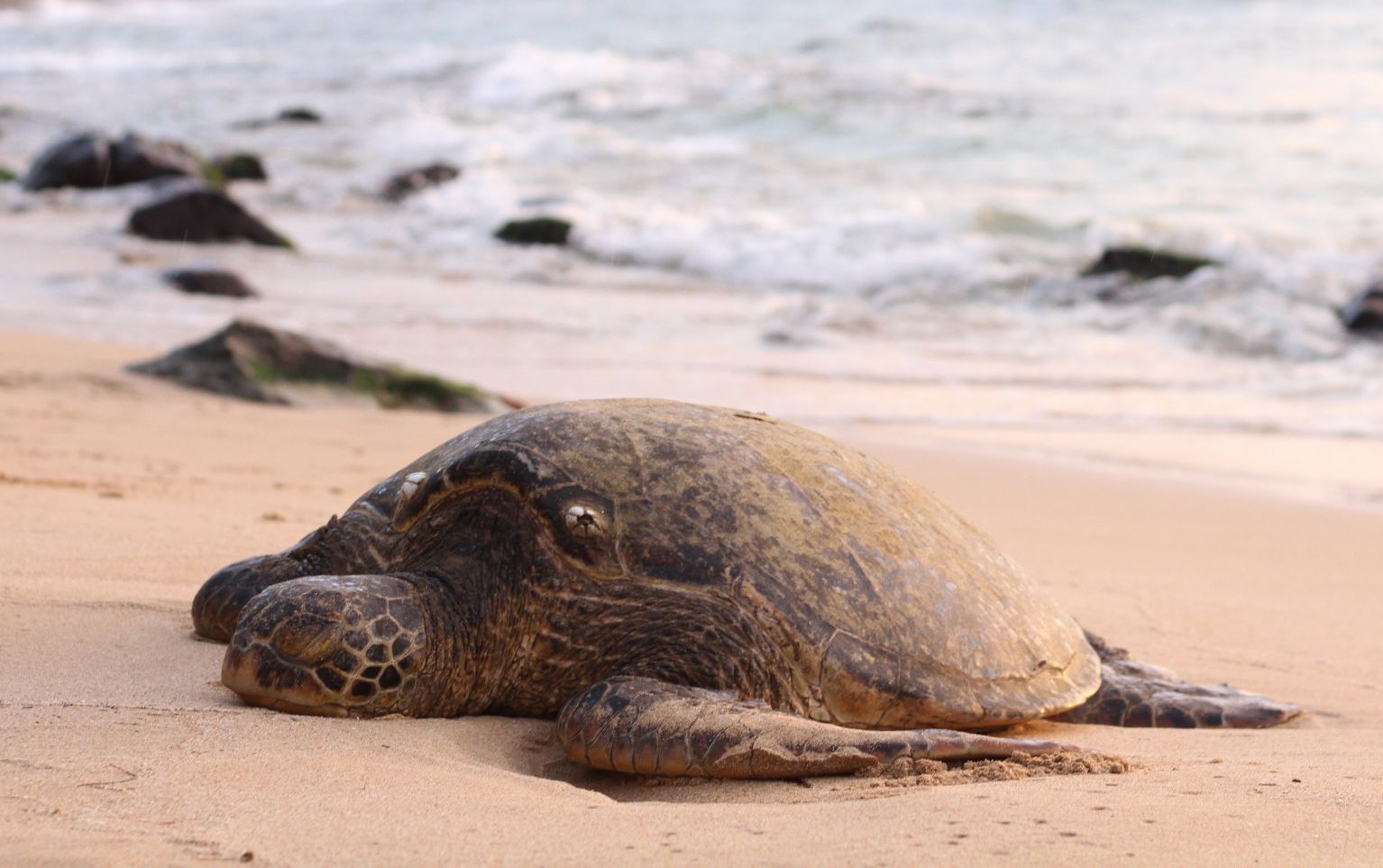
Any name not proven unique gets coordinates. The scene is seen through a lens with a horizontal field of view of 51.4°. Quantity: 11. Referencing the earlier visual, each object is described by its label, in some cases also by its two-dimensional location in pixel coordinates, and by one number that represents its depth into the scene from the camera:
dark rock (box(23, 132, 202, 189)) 15.87
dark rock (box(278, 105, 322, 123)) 24.17
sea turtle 2.70
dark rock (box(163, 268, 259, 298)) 10.44
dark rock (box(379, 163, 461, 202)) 17.02
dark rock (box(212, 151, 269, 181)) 18.09
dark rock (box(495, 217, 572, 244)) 14.07
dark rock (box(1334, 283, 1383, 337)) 10.20
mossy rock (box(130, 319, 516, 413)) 7.02
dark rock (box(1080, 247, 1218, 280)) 12.01
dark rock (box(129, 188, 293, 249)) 12.89
